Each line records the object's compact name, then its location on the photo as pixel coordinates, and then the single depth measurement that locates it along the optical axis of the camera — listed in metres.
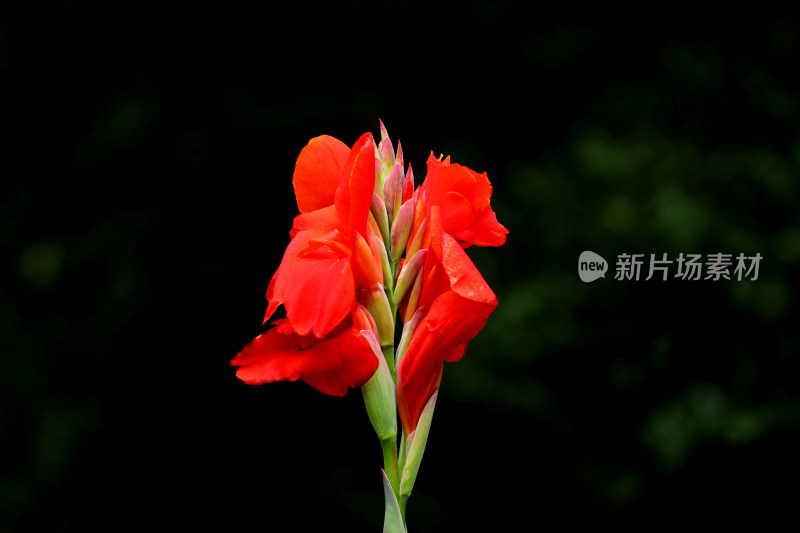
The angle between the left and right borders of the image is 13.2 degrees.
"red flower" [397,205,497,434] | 1.81
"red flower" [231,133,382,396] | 1.78
